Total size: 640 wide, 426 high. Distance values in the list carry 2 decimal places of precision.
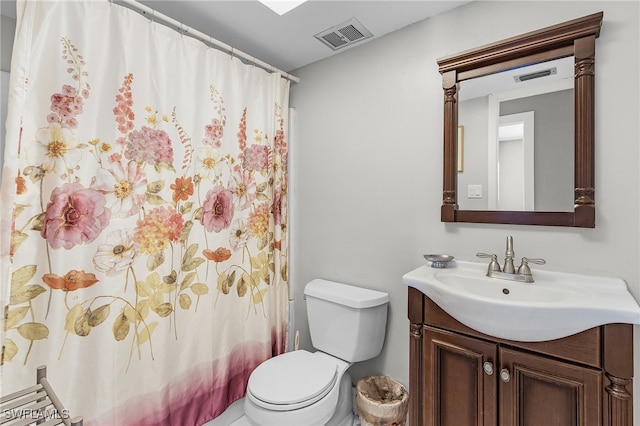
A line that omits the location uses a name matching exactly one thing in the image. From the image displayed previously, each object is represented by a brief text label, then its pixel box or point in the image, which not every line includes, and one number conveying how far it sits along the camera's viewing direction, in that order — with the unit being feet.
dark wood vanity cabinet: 3.12
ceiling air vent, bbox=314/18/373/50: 5.63
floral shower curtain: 3.89
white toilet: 4.55
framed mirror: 4.13
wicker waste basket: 5.08
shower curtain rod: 4.71
